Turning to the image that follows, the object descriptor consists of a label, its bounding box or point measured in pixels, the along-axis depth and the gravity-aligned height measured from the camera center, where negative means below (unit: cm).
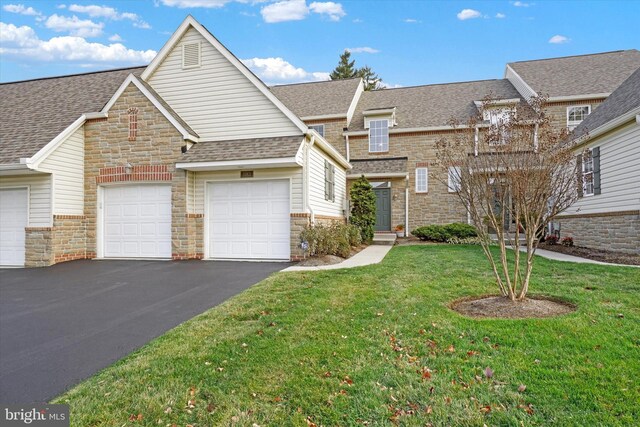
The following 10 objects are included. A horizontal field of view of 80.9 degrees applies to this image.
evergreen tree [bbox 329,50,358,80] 4384 +1758
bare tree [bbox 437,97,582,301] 497 +63
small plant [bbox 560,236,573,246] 1345 -87
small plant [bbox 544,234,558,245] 1433 -88
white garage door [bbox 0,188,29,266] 1139 -20
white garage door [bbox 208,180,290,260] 1116 -5
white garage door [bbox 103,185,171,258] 1163 -12
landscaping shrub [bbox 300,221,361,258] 1050 -66
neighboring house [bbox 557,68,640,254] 1005 +112
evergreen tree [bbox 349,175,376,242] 1552 +42
